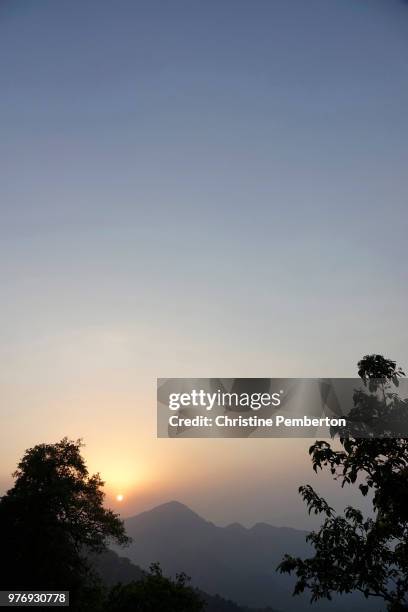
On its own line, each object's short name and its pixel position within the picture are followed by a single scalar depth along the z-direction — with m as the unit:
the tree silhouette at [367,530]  7.07
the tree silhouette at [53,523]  24.14
